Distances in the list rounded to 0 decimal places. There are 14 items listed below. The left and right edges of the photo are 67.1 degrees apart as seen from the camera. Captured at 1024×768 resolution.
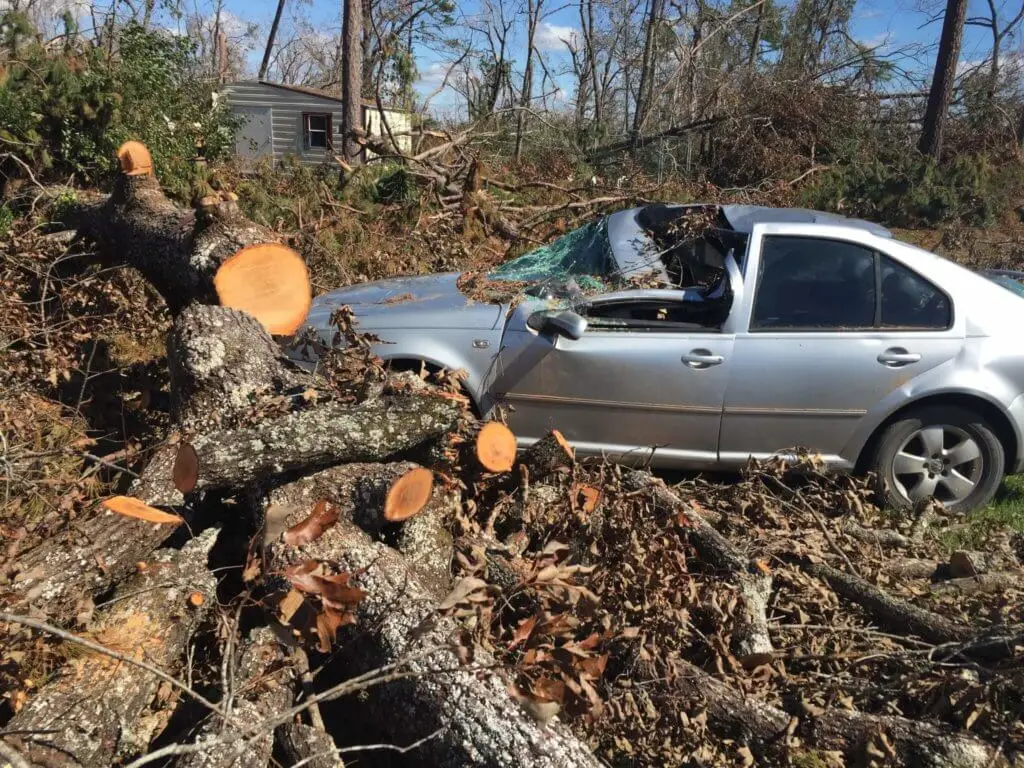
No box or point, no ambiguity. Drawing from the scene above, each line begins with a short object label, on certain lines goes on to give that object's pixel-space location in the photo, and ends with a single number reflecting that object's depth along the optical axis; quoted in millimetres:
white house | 24984
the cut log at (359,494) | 3268
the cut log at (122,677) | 2342
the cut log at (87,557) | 2822
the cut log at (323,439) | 3152
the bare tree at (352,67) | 15148
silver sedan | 4391
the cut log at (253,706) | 2262
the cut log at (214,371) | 3746
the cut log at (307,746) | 2445
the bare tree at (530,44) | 25000
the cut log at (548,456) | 3879
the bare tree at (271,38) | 39812
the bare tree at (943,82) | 14992
